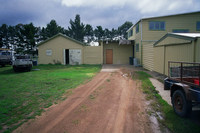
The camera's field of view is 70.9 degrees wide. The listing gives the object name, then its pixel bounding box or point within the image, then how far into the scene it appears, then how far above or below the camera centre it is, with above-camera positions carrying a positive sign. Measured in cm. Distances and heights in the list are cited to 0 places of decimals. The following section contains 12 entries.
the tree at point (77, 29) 4702 +1090
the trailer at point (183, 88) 352 -76
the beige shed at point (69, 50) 2020 +147
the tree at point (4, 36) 4622 +856
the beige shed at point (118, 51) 2091 +148
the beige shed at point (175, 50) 689 +66
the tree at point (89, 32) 4966 +1048
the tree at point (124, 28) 5320 +1250
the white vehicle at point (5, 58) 1924 +52
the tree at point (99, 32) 4956 +1039
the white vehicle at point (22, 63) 1344 -14
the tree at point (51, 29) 4144 +953
